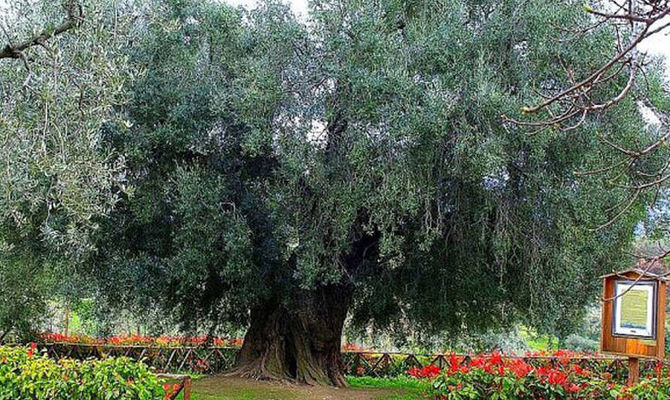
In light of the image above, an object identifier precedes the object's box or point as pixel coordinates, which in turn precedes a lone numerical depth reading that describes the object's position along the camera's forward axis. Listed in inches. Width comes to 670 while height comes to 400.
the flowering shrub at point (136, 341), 583.5
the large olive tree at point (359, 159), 316.5
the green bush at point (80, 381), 223.8
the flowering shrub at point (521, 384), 251.1
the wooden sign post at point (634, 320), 261.9
